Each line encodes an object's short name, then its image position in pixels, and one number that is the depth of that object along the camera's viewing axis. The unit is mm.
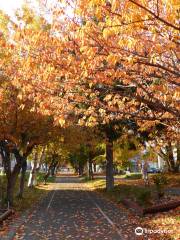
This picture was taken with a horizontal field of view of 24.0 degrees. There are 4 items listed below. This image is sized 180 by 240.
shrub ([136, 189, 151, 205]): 21031
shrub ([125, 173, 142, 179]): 53966
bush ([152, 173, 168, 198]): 22609
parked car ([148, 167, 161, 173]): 85806
